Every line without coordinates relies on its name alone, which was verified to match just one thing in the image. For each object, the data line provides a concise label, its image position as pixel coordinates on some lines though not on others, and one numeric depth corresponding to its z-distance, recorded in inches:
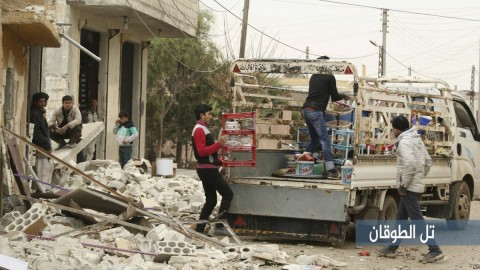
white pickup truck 521.3
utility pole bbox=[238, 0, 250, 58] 1238.9
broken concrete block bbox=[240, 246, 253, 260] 458.3
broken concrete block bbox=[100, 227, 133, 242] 451.8
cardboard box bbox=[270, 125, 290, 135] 616.1
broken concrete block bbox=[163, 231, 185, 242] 435.8
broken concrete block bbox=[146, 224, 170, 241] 442.6
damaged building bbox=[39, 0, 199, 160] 841.5
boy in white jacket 486.6
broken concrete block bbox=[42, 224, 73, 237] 444.5
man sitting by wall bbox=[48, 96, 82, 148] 686.5
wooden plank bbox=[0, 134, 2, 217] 460.6
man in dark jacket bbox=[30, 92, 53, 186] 587.2
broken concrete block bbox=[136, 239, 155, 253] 432.9
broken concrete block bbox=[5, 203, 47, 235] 440.3
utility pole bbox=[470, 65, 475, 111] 3485.7
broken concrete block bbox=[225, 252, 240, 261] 450.8
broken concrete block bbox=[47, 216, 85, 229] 469.4
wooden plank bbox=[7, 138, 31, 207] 491.5
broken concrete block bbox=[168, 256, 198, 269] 411.5
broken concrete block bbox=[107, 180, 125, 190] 683.3
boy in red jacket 516.1
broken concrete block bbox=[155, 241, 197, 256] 425.1
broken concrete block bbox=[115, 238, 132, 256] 435.5
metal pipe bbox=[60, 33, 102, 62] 588.4
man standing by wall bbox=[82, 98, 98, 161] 815.7
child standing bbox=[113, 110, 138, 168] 804.6
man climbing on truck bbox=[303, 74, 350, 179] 563.5
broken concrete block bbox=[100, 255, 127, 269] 393.1
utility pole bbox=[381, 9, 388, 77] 2044.0
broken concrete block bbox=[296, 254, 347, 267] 451.8
